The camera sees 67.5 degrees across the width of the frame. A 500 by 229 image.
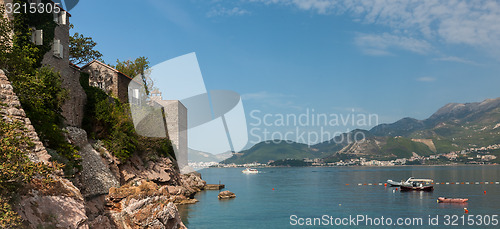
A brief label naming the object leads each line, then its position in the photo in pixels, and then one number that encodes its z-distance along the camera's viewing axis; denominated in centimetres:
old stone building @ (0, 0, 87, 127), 2745
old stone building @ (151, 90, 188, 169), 6362
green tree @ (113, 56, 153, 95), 5381
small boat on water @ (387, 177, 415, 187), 8425
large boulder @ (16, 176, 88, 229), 1165
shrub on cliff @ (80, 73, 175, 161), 3266
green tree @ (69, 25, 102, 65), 4775
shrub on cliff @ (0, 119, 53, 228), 1029
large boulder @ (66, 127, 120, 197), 2512
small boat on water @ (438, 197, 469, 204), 5622
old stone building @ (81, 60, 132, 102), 3950
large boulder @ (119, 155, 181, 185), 3566
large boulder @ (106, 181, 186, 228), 1967
